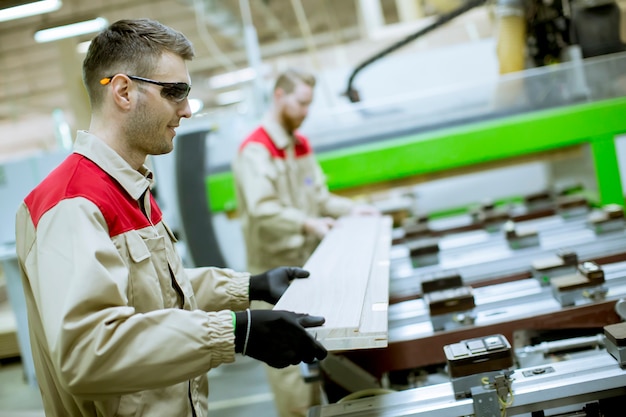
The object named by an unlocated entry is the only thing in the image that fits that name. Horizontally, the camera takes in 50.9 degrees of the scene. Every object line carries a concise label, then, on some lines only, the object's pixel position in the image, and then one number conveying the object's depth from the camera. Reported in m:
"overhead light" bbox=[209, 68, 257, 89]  8.68
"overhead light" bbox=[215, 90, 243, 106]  14.54
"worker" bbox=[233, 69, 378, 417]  2.67
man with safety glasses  1.10
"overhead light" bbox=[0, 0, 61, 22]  4.65
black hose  3.53
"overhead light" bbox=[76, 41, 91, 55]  8.37
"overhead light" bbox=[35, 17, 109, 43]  6.36
